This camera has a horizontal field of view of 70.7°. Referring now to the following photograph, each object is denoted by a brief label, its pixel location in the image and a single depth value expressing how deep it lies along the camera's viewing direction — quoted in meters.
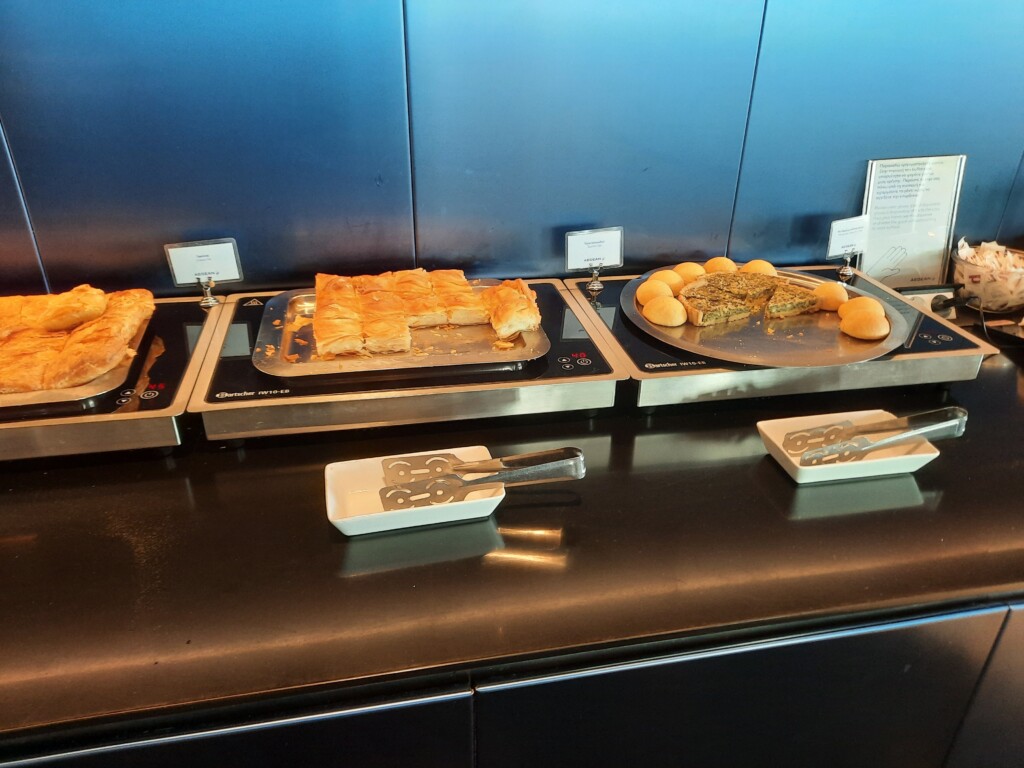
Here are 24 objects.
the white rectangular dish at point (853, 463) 0.90
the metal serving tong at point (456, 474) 0.82
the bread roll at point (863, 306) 1.10
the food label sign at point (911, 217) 1.36
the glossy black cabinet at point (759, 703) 0.74
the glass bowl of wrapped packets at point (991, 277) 1.28
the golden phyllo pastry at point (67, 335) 0.88
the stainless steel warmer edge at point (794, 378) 1.00
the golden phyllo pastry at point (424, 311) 1.05
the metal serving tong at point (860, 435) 0.92
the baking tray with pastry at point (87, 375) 0.86
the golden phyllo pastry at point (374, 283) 1.13
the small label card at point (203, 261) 1.15
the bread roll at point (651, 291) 1.17
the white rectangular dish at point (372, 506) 0.79
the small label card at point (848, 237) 1.33
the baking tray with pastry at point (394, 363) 0.92
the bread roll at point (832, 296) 1.16
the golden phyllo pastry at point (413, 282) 1.11
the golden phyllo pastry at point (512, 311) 1.03
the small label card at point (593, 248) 1.26
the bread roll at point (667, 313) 1.11
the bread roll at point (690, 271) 1.25
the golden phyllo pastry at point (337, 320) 0.96
